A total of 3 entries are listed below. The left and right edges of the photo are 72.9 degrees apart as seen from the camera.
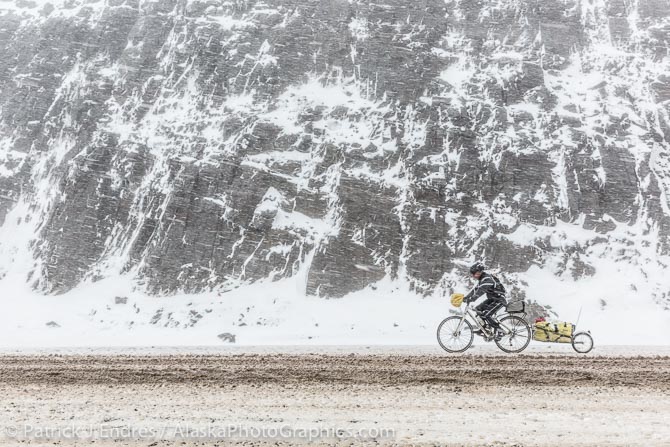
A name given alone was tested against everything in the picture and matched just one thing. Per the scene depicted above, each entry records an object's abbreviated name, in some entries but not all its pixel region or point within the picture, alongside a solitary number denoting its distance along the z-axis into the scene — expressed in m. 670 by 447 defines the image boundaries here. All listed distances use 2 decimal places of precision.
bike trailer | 14.02
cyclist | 12.62
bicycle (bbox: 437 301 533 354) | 12.85
